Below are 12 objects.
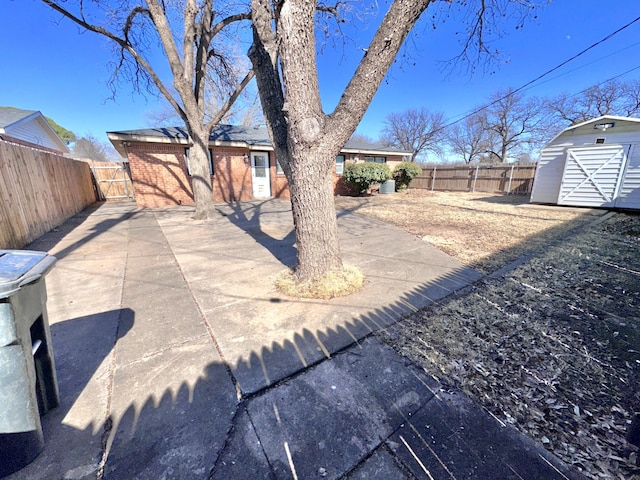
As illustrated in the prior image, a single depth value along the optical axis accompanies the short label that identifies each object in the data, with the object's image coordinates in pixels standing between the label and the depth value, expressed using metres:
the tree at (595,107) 23.38
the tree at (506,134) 28.69
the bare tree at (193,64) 6.47
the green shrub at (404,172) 15.50
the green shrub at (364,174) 13.01
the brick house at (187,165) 9.67
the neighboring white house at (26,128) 11.25
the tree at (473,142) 32.62
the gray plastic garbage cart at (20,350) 1.21
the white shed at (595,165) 8.96
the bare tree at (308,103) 2.69
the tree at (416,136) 36.12
